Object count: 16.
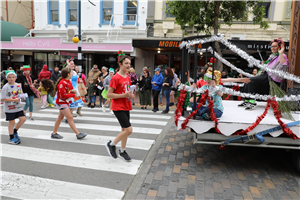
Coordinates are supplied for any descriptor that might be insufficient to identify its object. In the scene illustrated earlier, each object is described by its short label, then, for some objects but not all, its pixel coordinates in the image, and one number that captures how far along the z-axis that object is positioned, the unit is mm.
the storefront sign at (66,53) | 14047
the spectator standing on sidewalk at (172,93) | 9627
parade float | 3611
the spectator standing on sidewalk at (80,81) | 8414
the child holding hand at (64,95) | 5348
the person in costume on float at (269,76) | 4613
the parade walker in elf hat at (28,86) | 8016
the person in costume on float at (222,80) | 4507
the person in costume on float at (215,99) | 3895
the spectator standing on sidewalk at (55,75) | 10802
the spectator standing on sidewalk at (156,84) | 9614
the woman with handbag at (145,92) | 10297
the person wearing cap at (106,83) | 8656
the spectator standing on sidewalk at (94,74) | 10560
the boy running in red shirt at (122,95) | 3947
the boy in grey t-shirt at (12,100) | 5059
